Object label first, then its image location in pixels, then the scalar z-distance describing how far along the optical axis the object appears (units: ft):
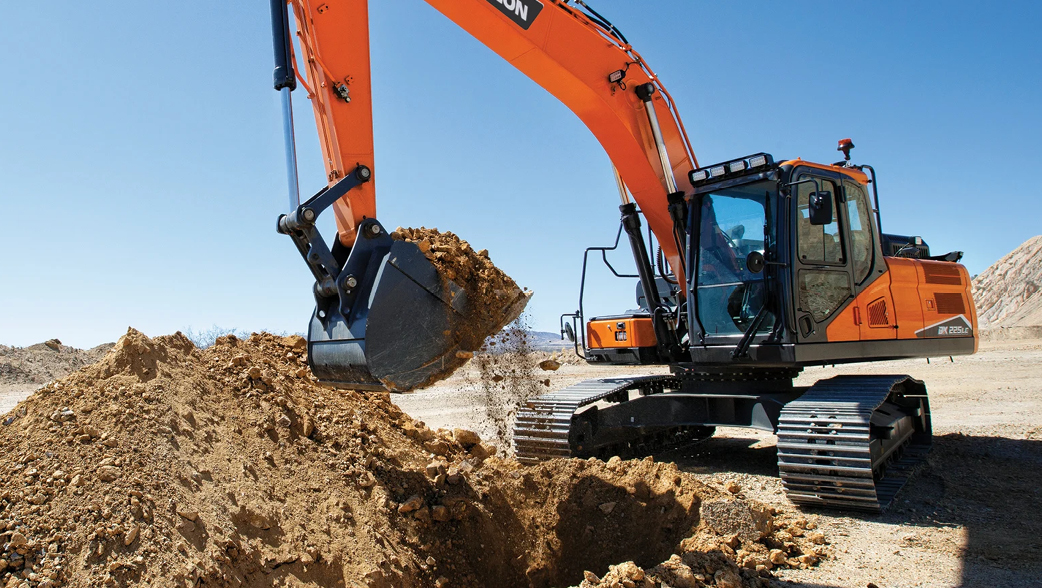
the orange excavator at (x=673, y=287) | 13.24
